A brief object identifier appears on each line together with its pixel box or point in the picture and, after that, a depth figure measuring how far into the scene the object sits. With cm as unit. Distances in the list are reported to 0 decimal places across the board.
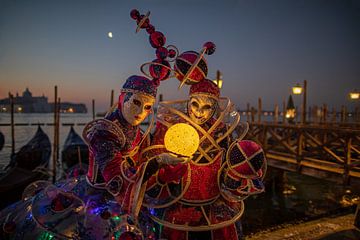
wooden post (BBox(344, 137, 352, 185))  707
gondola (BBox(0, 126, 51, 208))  738
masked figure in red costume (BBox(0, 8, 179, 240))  161
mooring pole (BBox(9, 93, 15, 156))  1836
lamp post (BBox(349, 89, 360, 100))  1832
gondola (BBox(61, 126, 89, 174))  1478
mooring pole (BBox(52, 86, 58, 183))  1153
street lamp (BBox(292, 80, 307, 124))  1256
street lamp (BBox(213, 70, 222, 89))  915
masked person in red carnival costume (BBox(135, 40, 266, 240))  184
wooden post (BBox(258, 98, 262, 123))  1915
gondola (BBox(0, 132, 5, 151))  1985
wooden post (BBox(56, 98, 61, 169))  1457
